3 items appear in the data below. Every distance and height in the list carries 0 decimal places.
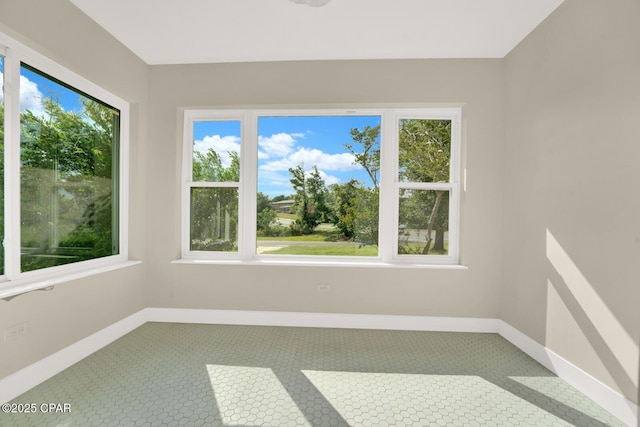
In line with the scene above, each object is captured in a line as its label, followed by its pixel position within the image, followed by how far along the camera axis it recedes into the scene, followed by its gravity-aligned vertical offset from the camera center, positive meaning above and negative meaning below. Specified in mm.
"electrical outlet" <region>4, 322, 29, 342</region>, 1751 -831
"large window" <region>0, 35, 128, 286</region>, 1868 +314
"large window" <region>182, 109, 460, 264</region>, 3045 +277
